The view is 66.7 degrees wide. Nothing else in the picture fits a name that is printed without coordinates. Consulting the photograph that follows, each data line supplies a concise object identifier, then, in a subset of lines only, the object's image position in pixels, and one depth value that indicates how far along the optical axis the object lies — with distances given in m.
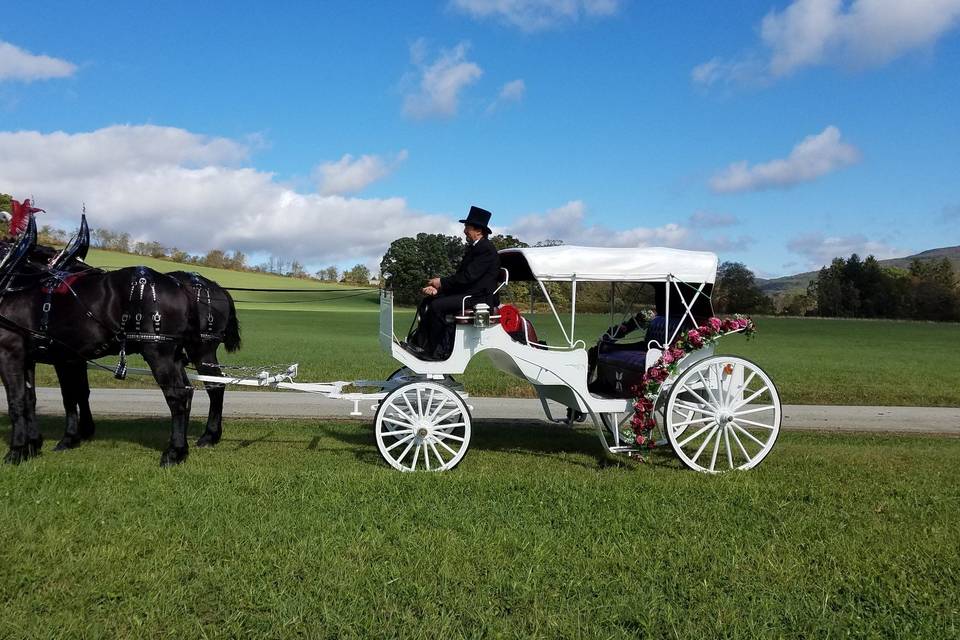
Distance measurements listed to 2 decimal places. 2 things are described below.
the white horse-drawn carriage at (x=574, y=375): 6.80
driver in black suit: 7.07
